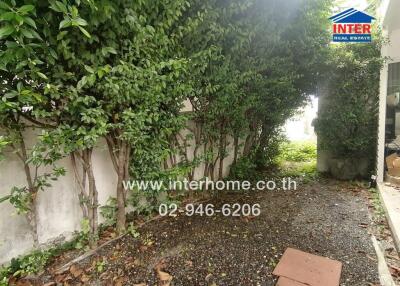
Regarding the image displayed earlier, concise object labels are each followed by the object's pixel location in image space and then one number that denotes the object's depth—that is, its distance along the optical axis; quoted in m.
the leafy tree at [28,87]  1.50
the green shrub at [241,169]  4.92
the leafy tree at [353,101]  4.61
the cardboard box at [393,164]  4.41
